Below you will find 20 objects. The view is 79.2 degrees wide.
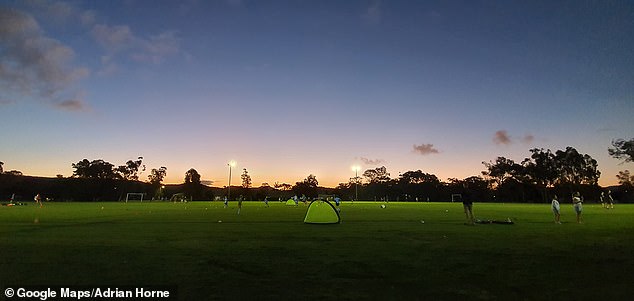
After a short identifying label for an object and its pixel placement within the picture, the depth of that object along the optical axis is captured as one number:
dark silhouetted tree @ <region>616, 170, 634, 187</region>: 132.27
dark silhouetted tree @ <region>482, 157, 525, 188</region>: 131.25
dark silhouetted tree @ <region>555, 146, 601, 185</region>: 126.44
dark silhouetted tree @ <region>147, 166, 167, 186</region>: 169.12
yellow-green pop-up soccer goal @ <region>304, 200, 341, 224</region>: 20.59
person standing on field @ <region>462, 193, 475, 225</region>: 20.94
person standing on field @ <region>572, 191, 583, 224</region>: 22.33
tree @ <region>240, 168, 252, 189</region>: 171.12
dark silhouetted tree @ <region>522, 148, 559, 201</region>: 125.62
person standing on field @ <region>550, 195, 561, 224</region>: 22.08
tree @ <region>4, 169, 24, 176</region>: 126.88
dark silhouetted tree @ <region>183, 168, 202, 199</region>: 145.89
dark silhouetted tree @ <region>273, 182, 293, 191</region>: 183.32
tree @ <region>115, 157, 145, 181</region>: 147.07
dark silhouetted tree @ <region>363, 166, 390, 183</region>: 183.16
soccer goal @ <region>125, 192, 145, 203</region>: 140.15
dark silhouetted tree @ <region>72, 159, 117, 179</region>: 135.00
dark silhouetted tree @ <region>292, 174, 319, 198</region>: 160.12
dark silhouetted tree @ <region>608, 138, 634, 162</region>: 81.00
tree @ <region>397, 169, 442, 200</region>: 160.25
